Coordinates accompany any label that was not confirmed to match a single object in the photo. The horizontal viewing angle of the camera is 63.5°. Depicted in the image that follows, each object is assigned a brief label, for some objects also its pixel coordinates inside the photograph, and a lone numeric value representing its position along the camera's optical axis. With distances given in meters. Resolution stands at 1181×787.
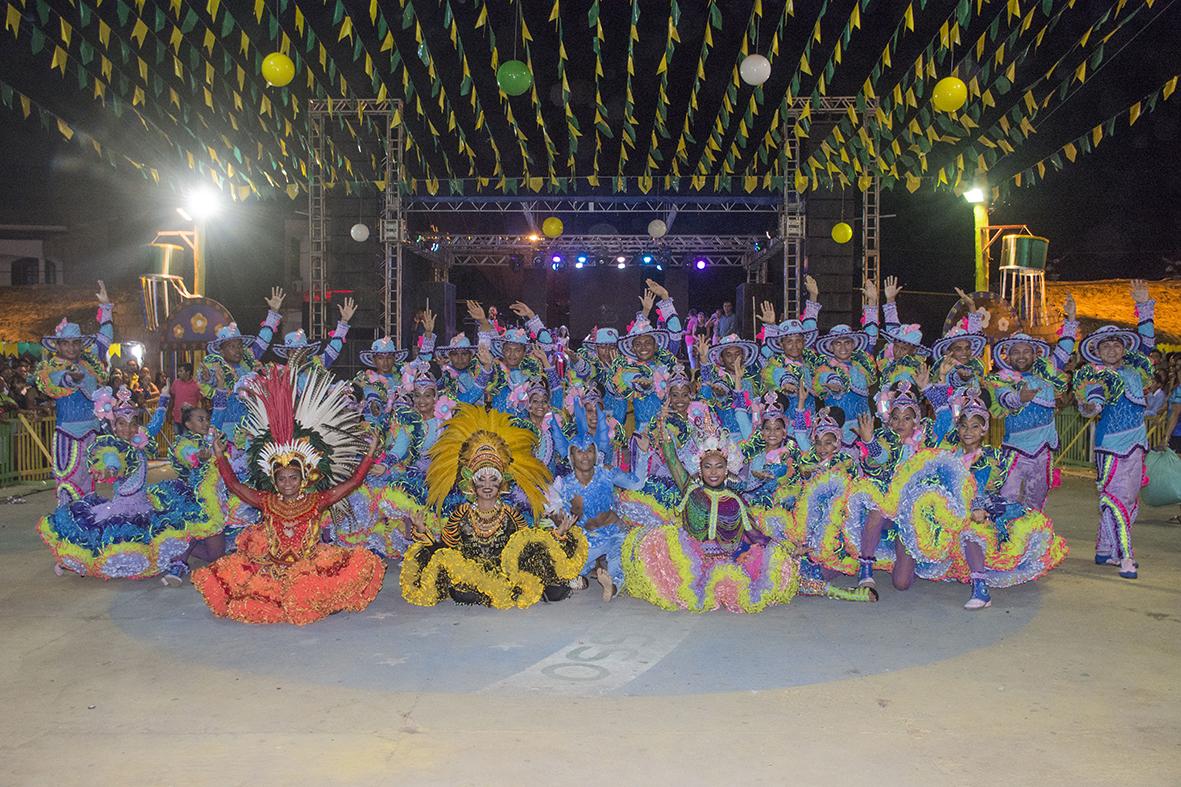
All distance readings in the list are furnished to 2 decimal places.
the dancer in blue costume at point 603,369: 7.78
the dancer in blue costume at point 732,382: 7.06
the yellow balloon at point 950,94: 8.47
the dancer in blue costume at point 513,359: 8.04
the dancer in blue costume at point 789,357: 7.55
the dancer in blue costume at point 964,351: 6.97
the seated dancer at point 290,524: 5.18
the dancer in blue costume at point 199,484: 6.11
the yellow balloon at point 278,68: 8.19
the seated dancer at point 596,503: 6.02
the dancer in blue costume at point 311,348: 8.30
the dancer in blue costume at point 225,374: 7.91
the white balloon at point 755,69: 8.58
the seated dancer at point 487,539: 5.51
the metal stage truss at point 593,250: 19.11
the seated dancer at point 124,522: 6.09
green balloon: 8.27
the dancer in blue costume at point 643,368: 7.46
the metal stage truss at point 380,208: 13.41
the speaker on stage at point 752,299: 15.84
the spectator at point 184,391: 11.56
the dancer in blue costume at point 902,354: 7.41
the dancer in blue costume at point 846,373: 7.59
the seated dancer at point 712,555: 5.38
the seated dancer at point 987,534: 5.64
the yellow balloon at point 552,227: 15.95
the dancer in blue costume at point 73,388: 7.38
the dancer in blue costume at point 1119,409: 6.52
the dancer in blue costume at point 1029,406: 6.66
